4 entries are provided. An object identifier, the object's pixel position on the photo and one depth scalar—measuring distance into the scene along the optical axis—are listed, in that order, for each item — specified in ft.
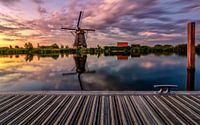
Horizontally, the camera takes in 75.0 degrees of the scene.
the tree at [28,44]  230.40
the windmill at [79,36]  125.70
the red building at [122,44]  202.79
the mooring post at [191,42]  31.94
